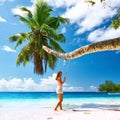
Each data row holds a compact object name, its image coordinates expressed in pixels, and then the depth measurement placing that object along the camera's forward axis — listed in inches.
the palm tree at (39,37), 350.0
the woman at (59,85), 190.6
